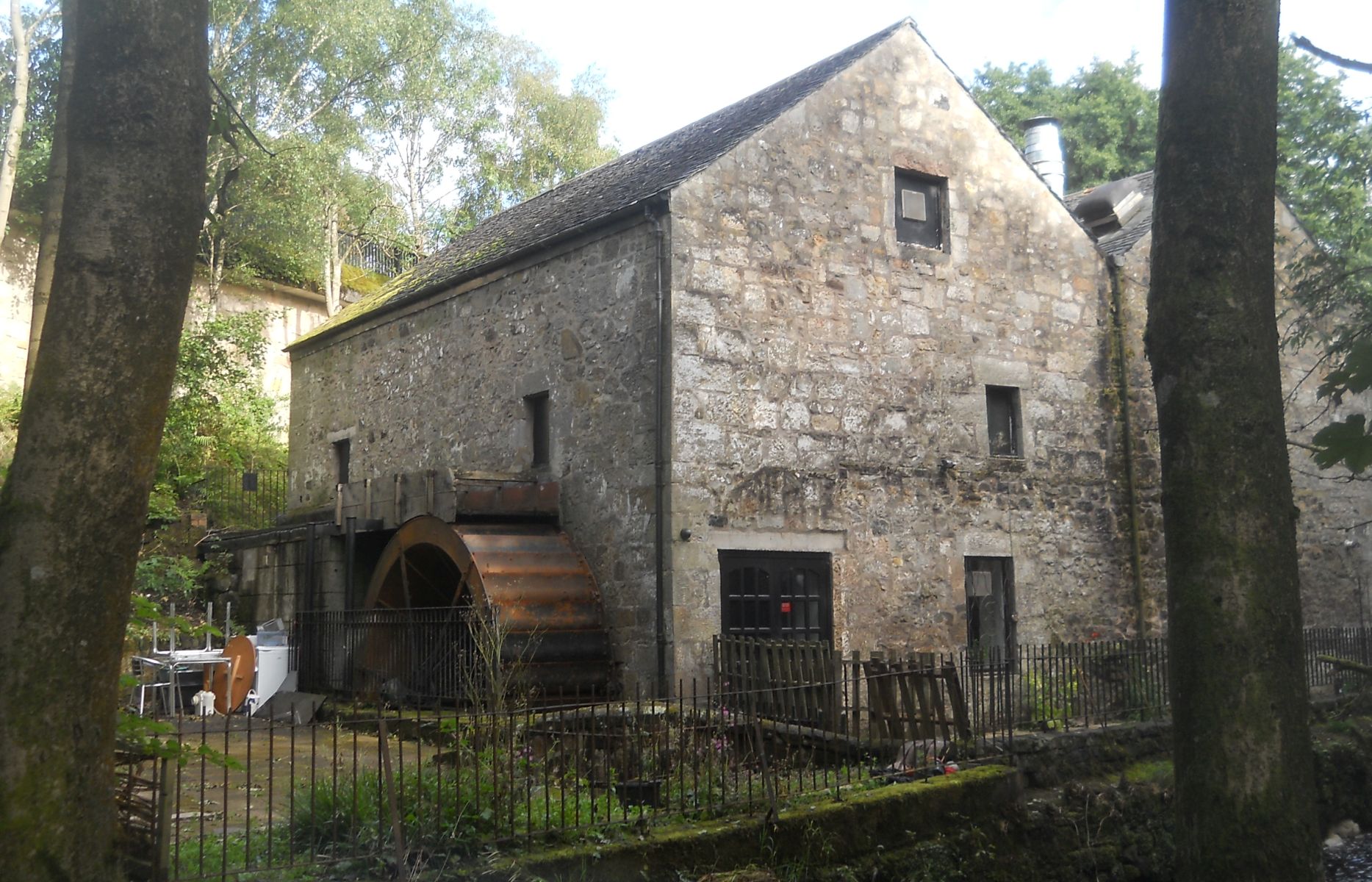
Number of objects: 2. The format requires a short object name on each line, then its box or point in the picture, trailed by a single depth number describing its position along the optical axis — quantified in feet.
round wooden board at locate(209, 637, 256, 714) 44.68
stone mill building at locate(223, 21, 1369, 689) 37.68
